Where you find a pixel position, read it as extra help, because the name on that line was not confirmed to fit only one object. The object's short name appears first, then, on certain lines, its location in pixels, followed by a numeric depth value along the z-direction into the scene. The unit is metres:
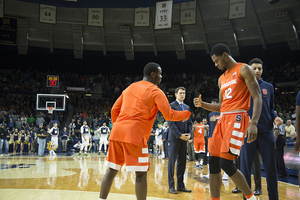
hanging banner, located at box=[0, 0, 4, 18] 16.25
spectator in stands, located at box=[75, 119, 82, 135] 17.82
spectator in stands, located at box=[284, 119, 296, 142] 8.76
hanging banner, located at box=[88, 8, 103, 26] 18.73
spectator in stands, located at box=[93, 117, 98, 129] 18.68
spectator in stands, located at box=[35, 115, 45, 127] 18.06
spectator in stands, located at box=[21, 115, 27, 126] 17.46
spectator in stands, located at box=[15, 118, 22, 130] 16.70
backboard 17.56
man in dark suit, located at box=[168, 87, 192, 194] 4.98
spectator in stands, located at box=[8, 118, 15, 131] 16.56
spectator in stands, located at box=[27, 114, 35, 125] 18.45
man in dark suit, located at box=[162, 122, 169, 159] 13.07
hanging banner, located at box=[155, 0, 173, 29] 14.52
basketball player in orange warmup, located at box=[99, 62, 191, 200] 2.70
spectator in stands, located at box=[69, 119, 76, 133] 17.61
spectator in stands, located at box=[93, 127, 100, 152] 16.60
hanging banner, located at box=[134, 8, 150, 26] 18.09
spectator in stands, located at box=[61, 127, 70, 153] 15.68
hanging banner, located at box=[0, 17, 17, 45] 18.50
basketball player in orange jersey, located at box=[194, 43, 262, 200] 2.76
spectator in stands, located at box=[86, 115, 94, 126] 19.21
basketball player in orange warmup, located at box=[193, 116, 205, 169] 8.96
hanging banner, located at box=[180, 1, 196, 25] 18.12
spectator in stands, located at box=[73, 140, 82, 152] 15.43
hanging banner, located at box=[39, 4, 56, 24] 18.14
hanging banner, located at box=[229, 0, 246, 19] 16.30
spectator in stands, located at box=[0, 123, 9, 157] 14.09
